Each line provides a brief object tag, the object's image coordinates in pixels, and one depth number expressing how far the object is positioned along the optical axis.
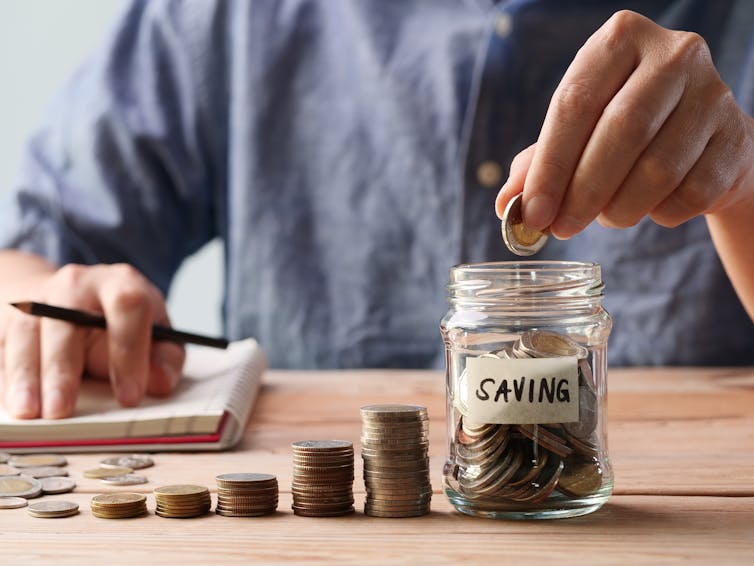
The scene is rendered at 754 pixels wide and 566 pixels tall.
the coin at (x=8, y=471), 0.98
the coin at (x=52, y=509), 0.81
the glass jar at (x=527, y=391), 0.75
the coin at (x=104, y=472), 0.97
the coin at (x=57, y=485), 0.91
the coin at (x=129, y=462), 1.03
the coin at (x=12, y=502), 0.85
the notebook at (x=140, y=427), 1.12
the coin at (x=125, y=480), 0.94
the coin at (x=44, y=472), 0.98
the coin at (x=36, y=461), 1.03
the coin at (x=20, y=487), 0.89
